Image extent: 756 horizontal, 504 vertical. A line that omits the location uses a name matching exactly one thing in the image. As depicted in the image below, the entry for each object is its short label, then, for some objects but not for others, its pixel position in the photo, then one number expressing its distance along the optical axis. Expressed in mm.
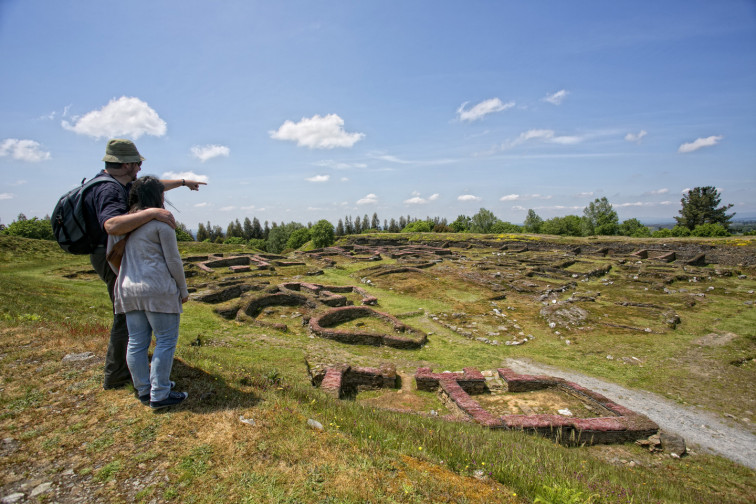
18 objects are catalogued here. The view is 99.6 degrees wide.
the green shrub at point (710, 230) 49219
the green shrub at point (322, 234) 61781
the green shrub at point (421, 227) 96625
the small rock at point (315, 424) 3370
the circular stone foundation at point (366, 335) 11359
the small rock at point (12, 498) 2107
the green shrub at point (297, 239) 76950
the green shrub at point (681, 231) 56200
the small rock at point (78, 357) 4227
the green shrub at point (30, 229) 53250
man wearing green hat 2943
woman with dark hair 3000
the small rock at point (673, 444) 6239
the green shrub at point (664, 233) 57675
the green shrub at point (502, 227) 87625
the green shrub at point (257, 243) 93088
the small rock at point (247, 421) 3225
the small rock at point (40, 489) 2203
